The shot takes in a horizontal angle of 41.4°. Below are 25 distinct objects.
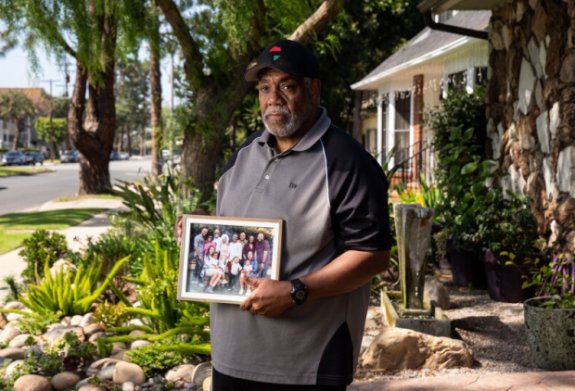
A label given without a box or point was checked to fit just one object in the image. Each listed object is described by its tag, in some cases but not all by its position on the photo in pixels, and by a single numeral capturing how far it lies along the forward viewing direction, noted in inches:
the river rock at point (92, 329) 221.5
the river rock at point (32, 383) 181.5
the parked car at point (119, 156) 3476.9
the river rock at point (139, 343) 203.8
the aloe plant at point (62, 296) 244.7
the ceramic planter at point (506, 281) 275.0
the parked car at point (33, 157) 2505.3
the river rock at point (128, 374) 183.6
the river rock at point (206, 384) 173.4
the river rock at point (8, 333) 230.1
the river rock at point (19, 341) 222.5
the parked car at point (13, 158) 2343.5
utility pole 3308.1
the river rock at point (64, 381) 186.1
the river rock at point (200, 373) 180.4
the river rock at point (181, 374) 186.5
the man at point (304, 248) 87.5
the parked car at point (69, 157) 2928.2
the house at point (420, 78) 496.7
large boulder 191.0
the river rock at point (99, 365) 192.7
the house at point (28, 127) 4192.9
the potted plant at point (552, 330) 193.2
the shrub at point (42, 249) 328.4
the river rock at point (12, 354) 212.1
